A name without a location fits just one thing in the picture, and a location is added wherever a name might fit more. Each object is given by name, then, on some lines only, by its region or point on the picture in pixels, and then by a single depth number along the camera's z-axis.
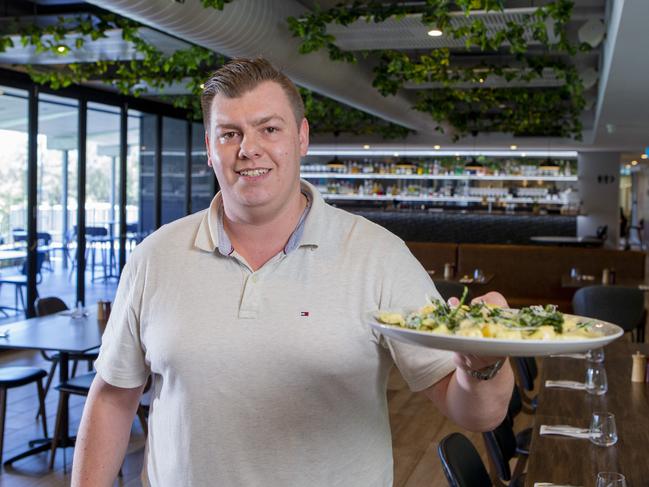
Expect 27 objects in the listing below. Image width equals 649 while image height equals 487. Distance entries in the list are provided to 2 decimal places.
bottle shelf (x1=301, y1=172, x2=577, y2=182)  18.25
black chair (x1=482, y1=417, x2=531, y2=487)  3.42
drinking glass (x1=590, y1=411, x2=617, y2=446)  3.00
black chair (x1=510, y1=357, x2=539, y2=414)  4.91
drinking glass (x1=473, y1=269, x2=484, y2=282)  8.82
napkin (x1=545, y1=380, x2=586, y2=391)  3.96
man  1.61
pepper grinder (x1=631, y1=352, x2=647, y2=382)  4.15
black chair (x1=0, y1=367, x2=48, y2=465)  5.05
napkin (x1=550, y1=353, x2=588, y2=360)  4.73
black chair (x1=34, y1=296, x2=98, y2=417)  6.14
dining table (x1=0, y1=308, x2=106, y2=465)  4.66
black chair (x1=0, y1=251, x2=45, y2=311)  8.60
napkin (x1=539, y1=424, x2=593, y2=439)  3.12
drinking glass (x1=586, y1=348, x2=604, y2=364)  4.48
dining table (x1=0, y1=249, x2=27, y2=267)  8.51
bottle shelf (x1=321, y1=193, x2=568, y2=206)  18.14
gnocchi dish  1.26
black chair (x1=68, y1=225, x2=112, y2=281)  9.84
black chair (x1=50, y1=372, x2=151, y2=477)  4.95
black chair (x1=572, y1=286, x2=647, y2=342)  7.12
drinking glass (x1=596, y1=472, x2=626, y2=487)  2.25
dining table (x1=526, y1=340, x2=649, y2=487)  2.72
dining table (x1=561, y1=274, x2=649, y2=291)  8.18
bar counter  15.80
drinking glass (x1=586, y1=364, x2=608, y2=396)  3.84
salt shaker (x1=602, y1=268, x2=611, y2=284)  8.27
